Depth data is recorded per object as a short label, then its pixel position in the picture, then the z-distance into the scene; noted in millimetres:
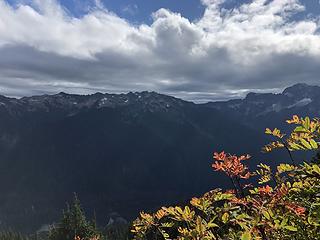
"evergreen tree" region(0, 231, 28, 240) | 81912
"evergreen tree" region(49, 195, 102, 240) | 49423
